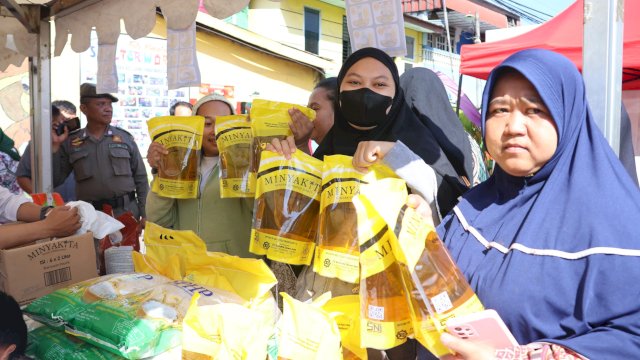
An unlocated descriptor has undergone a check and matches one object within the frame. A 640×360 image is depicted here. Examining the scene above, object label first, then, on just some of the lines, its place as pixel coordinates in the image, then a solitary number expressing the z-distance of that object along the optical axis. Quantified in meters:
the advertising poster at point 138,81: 8.38
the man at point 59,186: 5.25
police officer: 5.10
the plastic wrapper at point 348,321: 1.59
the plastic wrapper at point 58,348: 1.73
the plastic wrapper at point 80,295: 1.83
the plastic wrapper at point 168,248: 2.08
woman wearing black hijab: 2.02
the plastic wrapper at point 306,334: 1.51
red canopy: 5.11
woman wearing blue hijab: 1.24
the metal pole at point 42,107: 4.39
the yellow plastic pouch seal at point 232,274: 1.79
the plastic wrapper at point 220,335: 1.55
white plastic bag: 2.61
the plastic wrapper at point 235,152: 2.38
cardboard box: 2.21
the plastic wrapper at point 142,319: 1.64
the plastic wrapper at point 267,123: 2.23
